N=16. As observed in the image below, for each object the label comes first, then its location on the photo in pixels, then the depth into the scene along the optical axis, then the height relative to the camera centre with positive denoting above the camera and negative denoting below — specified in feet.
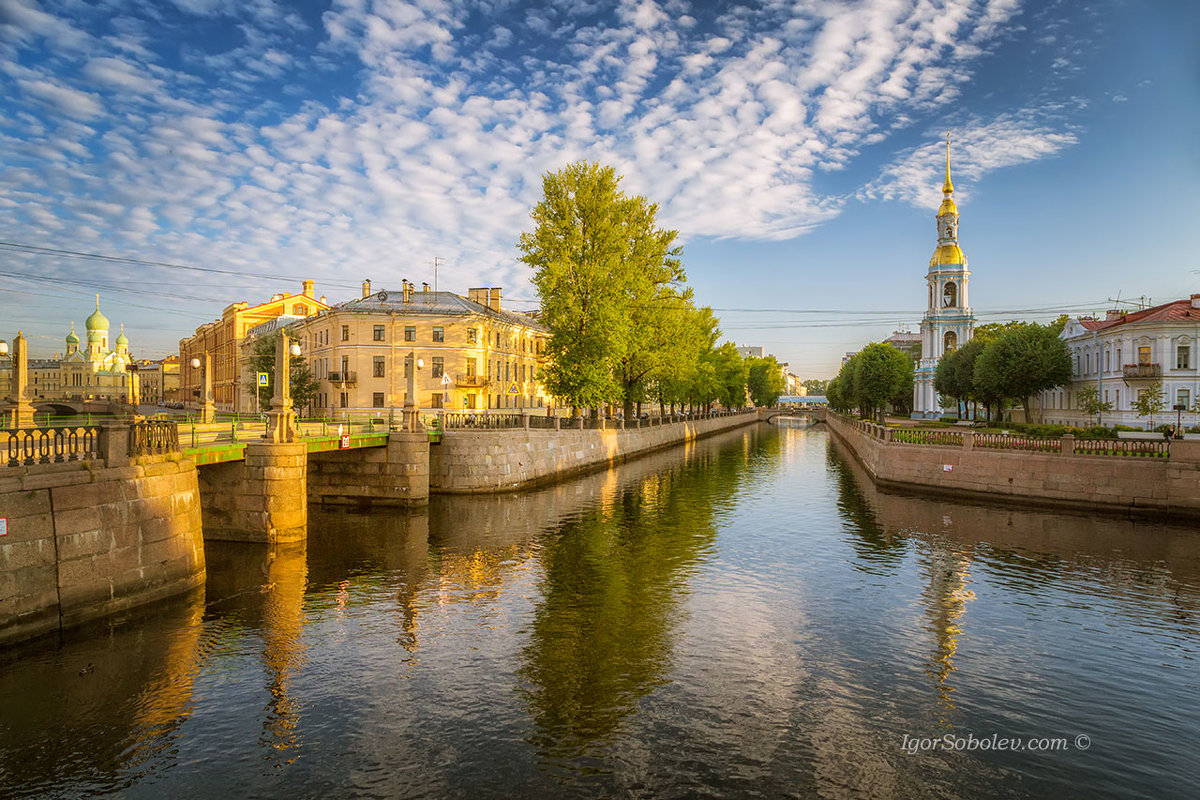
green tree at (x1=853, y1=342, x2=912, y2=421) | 263.08 +6.32
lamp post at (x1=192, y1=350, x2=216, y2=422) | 94.63 -0.34
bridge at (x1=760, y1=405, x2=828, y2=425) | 565.94 -21.07
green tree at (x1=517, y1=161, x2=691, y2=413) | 149.48 +27.37
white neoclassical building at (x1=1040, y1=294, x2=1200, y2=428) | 164.25 +8.36
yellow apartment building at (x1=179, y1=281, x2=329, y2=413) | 292.61 +31.27
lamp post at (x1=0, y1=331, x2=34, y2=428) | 54.19 +1.06
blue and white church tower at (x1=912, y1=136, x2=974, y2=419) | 369.91 +45.93
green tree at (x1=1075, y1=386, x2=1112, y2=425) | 171.60 -3.85
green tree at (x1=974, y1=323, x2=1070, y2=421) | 200.03 +8.10
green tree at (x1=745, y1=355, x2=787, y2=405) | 517.14 +9.10
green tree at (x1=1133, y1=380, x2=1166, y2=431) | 156.97 -3.40
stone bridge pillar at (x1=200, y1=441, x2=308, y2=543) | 77.36 -12.27
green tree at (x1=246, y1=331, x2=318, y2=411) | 206.18 +8.17
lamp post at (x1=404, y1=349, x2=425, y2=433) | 106.52 -1.42
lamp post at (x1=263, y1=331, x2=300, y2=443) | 79.46 -2.07
